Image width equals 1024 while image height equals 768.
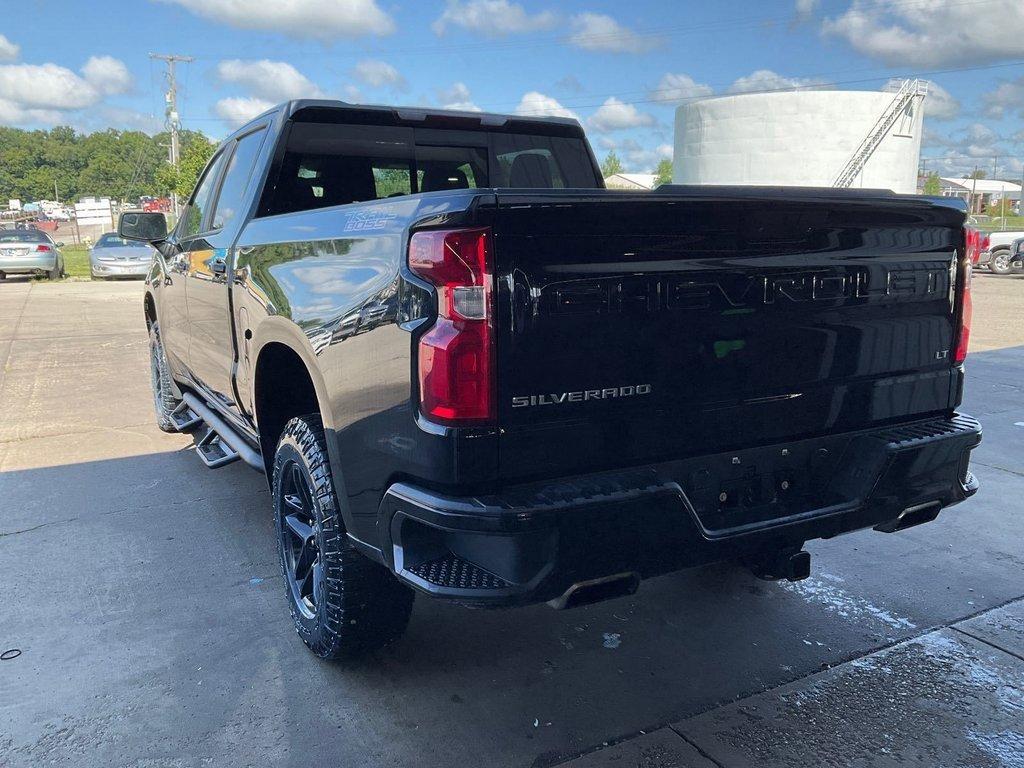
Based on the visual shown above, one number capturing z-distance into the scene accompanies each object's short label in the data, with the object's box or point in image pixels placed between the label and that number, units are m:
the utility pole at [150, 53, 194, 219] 44.94
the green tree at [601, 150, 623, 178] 105.24
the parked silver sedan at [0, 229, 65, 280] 21.14
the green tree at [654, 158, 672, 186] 98.93
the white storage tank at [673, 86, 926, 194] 51.03
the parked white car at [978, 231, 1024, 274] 23.38
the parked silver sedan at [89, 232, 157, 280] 22.03
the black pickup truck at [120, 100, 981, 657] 2.15
